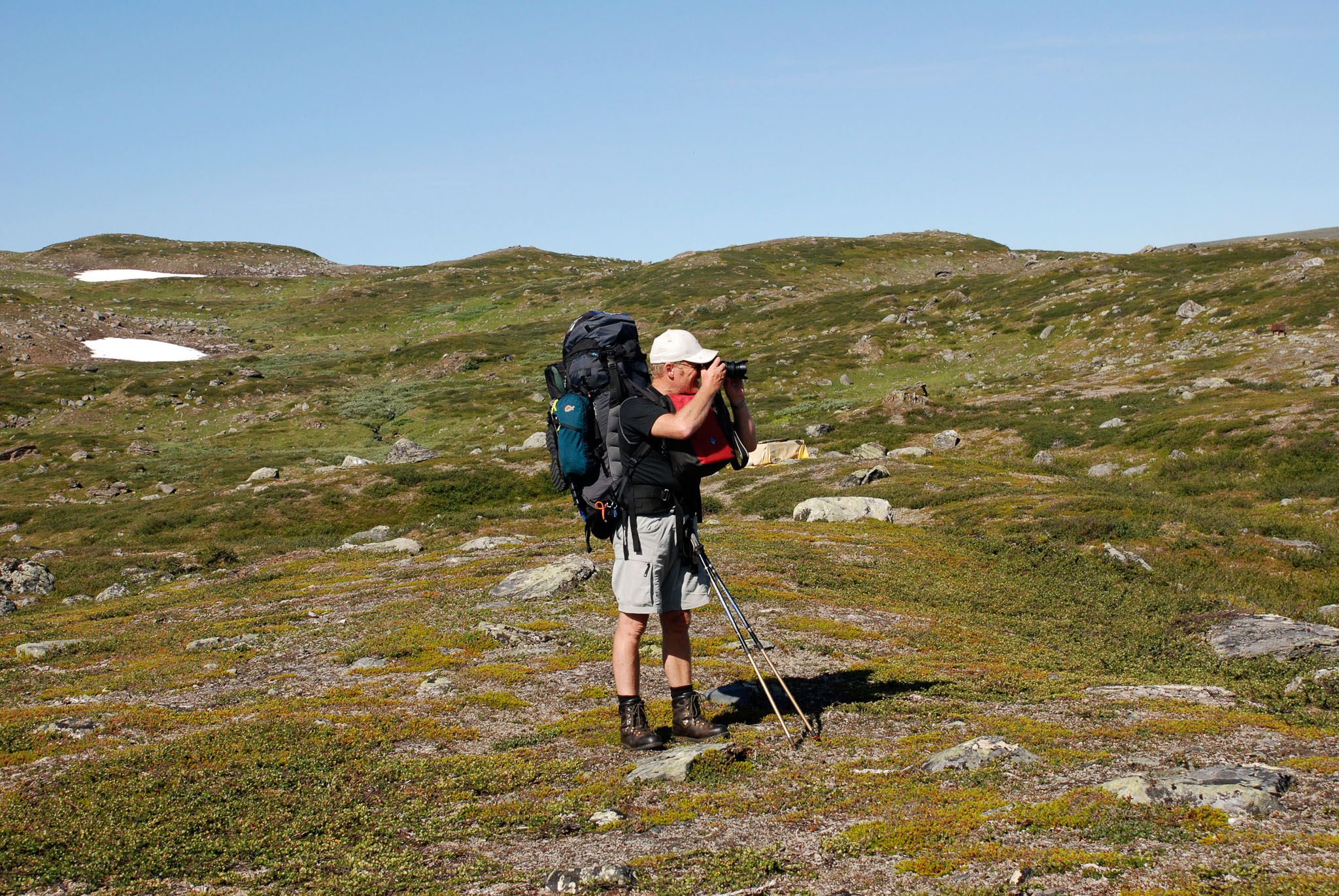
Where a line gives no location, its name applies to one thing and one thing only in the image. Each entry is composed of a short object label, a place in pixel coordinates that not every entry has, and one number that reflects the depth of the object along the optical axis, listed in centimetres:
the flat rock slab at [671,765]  860
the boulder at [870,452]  4581
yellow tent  5009
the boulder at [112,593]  2767
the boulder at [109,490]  5469
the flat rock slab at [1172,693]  1130
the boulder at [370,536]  3719
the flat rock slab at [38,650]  1698
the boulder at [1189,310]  6981
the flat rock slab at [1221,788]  693
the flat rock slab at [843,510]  3269
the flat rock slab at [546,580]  2039
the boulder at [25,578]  3091
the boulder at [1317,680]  1150
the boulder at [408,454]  6012
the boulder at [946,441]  4972
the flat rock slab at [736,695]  1130
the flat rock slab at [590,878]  630
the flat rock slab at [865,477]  3847
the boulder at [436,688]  1279
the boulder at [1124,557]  2134
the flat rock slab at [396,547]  3109
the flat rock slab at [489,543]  2900
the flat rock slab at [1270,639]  1337
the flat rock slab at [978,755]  847
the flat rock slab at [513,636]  1602
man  852
